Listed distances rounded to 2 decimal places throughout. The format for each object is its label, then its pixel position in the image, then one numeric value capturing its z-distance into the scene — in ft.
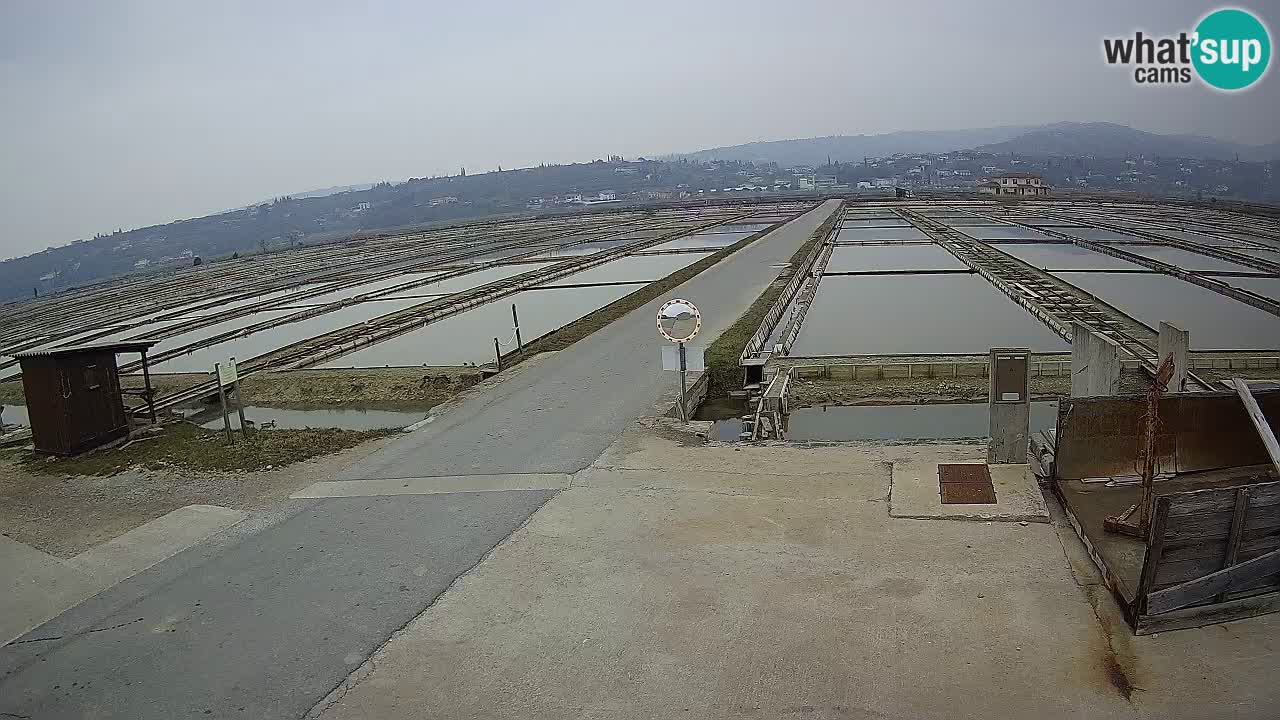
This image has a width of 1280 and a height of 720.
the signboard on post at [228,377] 35.04
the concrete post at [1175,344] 22.26
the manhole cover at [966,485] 22.17
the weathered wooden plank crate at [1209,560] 15.52
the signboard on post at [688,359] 34.22
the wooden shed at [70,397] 33.12
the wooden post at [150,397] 39.13
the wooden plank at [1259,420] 19.30
